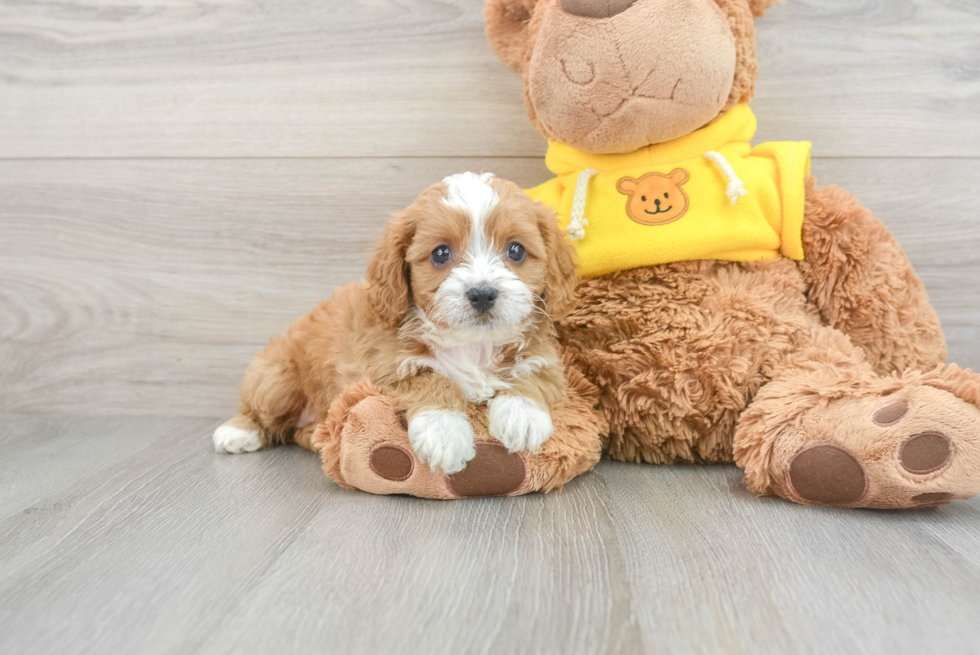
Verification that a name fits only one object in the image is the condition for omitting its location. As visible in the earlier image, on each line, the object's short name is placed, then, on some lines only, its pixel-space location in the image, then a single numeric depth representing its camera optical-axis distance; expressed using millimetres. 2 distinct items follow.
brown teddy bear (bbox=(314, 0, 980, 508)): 465
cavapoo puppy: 443
